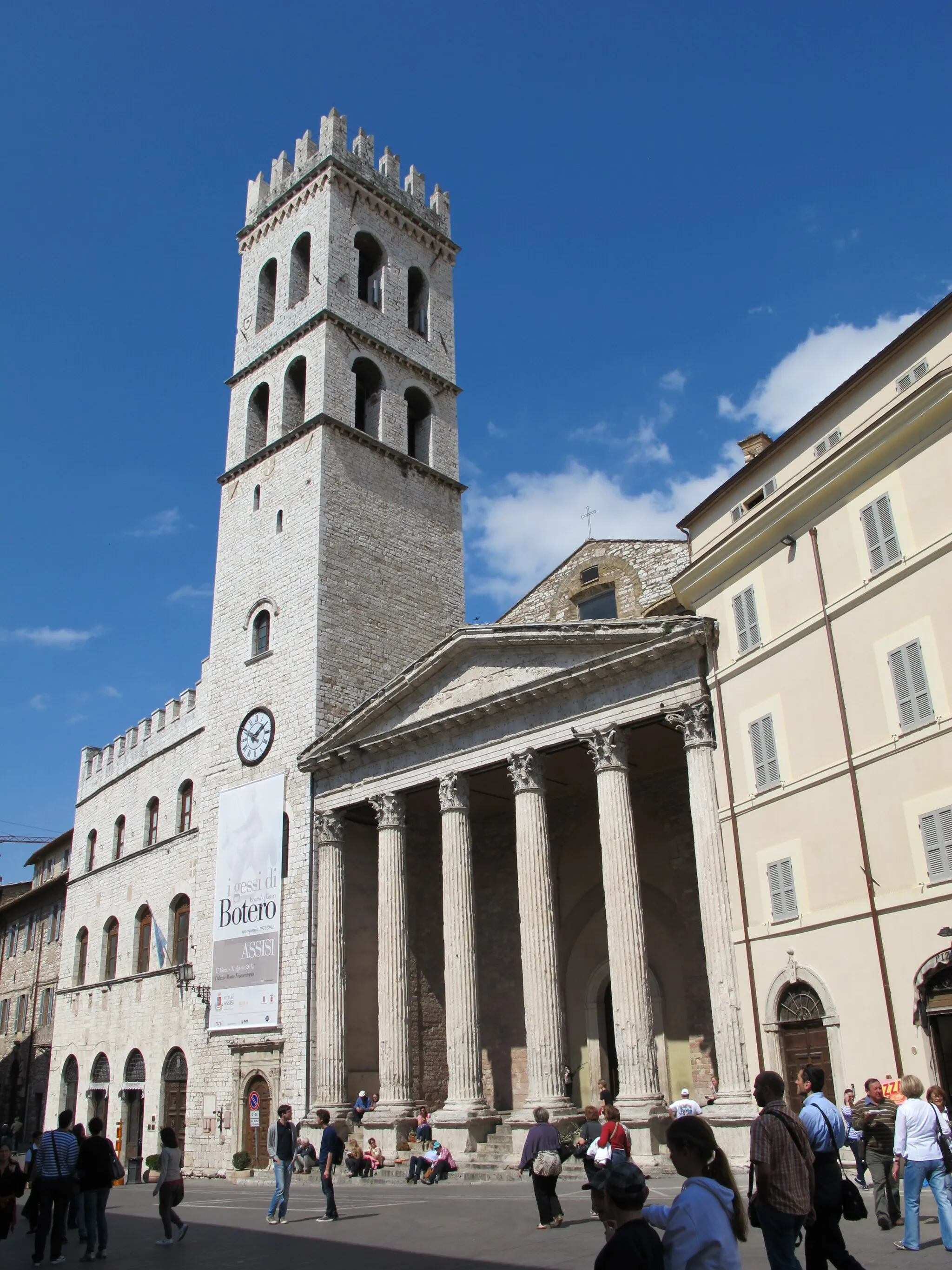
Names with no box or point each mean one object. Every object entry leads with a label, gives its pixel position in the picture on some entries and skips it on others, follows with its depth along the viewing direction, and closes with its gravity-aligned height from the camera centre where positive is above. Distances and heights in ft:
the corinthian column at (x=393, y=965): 74.02 +5.81
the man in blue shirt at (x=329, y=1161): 45.83 -4.43
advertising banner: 83.82 +11.19
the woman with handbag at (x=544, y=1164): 38.42 -4.11
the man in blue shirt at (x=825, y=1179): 20.13 -2.70
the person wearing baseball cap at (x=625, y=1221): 12.85 -2.15
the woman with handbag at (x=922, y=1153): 27.78 -3.08
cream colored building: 47.34 +14.27
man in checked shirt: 18.39 -2.40
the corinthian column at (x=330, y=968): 77.82 +6.04
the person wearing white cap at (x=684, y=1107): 48.03 -2.96
